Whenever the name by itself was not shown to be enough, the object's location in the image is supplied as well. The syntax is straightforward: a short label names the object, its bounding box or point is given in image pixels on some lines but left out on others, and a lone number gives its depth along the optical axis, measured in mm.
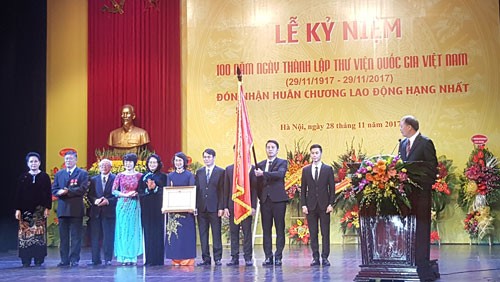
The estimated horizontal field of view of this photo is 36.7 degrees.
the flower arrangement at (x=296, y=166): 10836
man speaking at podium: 5828
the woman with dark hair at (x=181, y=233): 8070
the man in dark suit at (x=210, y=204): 8125
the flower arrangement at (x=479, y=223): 10375
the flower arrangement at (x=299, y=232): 10930
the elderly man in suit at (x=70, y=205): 8312
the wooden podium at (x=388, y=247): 5770
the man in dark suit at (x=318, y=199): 7809
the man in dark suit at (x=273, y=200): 7852
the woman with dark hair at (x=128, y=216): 8250
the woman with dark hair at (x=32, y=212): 8383
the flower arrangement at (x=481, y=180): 10375
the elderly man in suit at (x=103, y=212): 8430
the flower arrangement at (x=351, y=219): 10750
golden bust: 11547
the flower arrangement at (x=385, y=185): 5703
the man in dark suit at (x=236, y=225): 7977
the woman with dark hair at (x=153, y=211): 8141
